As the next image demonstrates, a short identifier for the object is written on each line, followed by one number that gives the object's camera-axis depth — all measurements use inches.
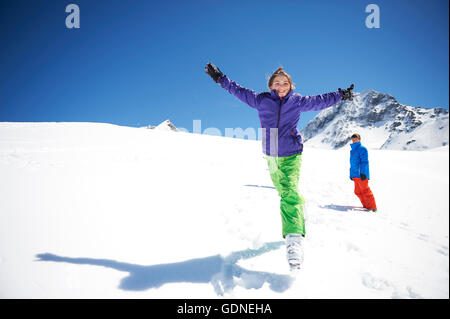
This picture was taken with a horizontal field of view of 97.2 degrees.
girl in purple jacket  94.8
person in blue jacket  172.7
